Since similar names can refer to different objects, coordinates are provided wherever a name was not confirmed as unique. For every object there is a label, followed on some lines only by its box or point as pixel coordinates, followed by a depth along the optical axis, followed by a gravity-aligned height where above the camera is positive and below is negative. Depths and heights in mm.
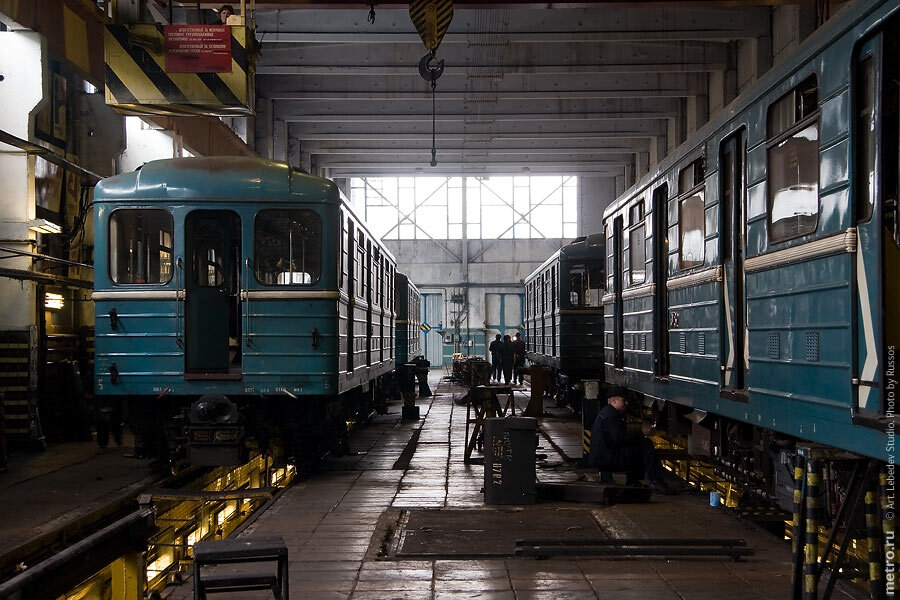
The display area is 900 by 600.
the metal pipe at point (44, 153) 10438 +2060
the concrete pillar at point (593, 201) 29875 +3909
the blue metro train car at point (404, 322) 22503 +39
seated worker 8656 -1170
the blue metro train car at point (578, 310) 17531 +252
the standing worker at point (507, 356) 26031 -917
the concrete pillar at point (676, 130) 20031 +4226
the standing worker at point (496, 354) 26703 -897
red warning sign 8188 +2417
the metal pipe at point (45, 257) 10570 +799
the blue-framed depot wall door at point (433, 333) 37531 -389
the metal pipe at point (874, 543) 4398 -1037
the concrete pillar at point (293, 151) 22328 +4169
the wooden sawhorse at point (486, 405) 11016 -979
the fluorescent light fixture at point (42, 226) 11484 +1211
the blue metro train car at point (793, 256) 4453 +419
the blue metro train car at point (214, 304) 9164 +194
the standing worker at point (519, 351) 27703 -822
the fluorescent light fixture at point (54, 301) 12548 +310
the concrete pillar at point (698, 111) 18422 +4228
